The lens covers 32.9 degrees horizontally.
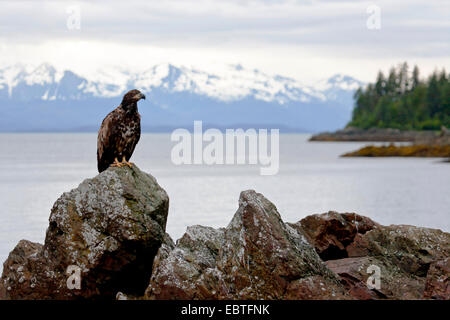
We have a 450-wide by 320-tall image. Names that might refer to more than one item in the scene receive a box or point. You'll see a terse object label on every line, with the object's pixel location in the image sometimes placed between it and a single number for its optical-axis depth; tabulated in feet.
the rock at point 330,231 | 51.90
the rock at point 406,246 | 47.26
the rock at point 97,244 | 41.78
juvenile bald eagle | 45.27
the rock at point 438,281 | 40.00
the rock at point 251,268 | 38.73
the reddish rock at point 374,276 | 42.44
